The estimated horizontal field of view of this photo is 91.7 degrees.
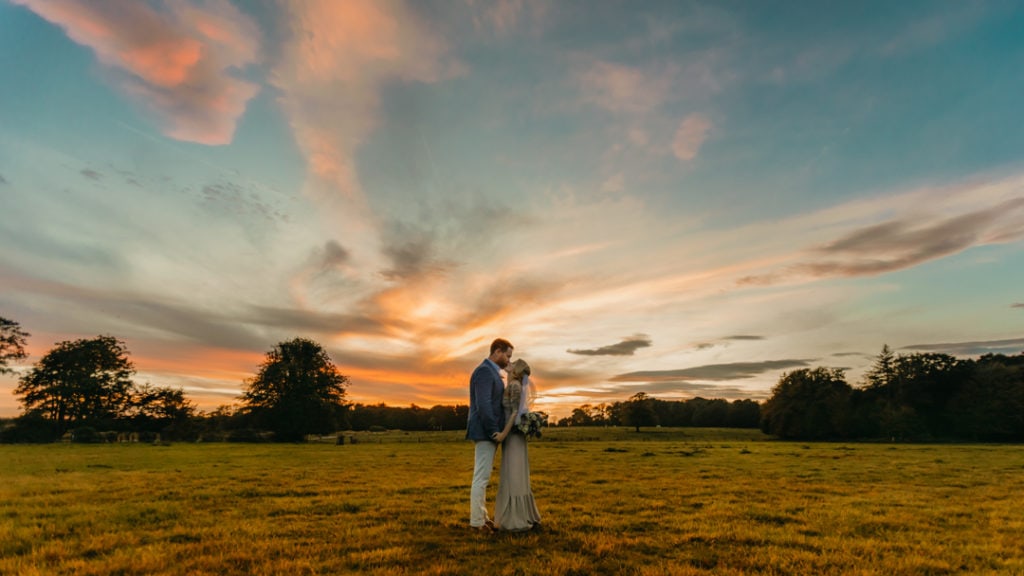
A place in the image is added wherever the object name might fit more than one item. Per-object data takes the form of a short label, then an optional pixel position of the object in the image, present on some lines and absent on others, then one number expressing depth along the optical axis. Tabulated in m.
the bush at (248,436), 61.59
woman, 9.30
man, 9.41
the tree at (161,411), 63.56
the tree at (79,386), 60.88
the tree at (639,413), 110.06
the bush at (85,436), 54.88
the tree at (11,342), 57.97
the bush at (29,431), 54.97
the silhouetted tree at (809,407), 86.81
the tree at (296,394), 62.16
